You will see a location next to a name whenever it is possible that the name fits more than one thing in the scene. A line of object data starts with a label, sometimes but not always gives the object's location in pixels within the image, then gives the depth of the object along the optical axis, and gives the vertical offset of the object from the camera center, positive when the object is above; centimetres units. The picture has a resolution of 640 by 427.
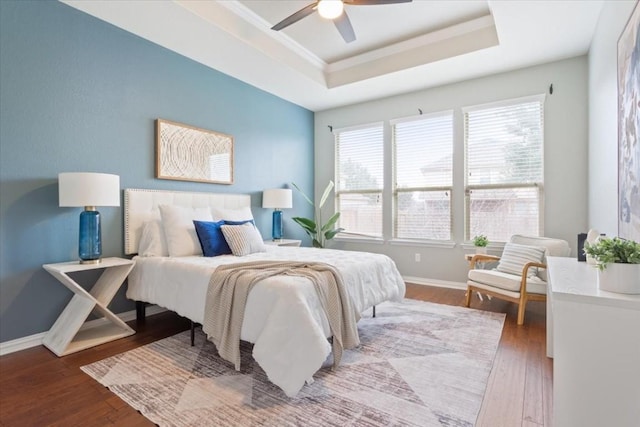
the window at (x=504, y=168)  408 +57
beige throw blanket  213 -64
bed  187 -54
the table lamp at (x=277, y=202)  466 +13
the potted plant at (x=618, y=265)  139 -24
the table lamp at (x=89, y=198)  258 +10
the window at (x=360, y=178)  535 +56
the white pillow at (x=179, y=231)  315 -20
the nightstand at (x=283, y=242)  453 -45
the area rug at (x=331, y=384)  175 -111
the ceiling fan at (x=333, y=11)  263 +169
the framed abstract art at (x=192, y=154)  356 +69
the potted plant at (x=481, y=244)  413 -42
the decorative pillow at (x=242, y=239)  327 -29
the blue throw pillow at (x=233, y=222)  355 -13
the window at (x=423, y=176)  470 +53
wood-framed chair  321 -69
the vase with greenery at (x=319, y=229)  520 -30
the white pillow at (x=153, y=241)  316 -30
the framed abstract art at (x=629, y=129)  176 +49
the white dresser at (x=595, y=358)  132 -63
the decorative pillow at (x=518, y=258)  350 -52
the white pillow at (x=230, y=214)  377 -4
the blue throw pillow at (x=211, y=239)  317 -28
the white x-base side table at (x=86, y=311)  254 -84
